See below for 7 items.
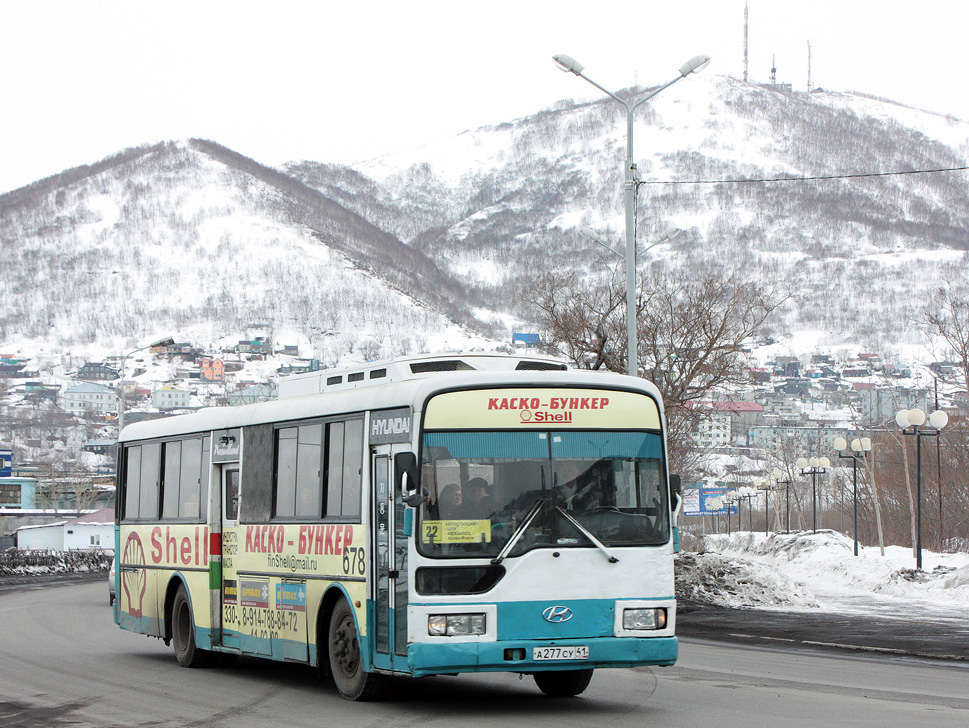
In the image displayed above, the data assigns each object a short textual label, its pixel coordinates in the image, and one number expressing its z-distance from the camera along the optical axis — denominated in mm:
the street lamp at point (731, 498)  84600
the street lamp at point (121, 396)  44894
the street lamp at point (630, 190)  26312
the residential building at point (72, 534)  110875
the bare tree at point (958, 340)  44684
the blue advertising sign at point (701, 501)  72812
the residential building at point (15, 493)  141500
